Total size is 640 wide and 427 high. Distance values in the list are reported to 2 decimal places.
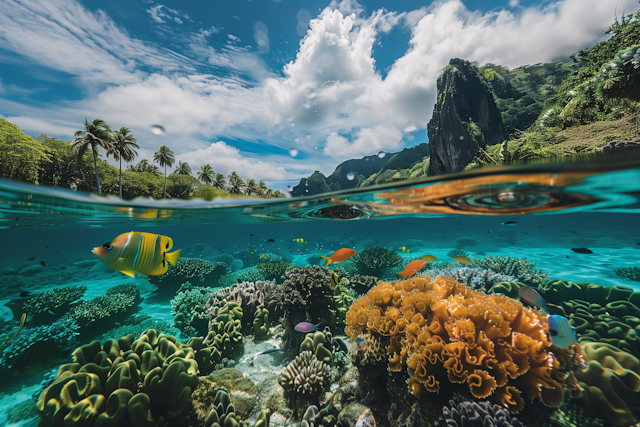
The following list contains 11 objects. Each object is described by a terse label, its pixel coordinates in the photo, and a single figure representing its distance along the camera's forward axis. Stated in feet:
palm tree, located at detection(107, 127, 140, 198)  123.37
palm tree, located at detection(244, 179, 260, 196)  232.12
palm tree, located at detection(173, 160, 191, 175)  217.95
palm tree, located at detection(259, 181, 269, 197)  259.31
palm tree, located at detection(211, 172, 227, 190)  236.16
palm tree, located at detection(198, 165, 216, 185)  215.92
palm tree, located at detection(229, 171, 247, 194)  226.60
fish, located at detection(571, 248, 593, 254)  17.91
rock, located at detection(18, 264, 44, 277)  58.08
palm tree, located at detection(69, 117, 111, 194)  104.37
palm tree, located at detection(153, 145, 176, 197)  172.45
